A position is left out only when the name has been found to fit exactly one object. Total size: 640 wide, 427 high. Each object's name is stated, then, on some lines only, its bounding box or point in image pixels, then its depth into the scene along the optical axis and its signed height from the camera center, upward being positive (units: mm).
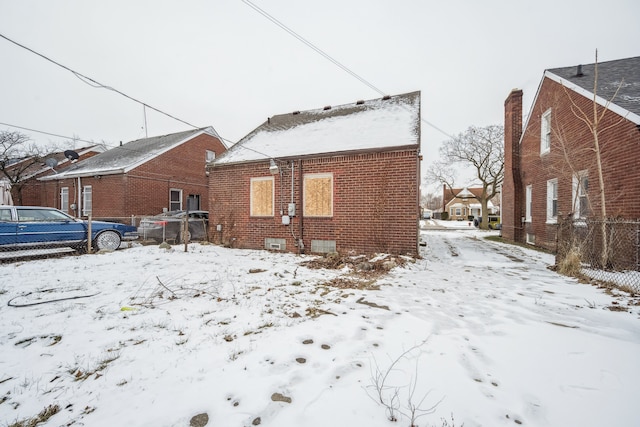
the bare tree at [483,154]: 26562 +6267
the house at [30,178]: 19938 +2540
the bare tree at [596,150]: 6038 +1908
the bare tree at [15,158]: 19075 +4178
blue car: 7492 -681
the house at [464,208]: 50366 +719
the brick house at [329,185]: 8256 +948
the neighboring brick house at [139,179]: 15391 +2027
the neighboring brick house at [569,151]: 6543 +2078
